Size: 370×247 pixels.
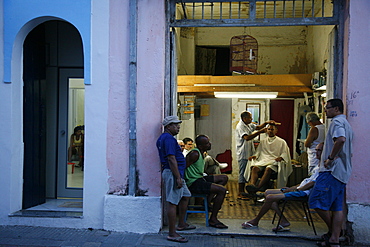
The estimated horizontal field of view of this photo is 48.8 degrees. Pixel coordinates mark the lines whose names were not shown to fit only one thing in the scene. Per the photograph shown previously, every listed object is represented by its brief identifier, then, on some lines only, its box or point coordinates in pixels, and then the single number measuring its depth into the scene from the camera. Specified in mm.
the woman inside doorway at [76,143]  7602
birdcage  8758
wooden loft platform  8961
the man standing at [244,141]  8695
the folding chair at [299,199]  5840
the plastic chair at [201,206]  6269
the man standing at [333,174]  5172
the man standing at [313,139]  7148
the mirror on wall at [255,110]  11055
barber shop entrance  6121
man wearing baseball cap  5520
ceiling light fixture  9055
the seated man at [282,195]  5828
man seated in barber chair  8258
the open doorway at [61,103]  7477
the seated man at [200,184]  6211
